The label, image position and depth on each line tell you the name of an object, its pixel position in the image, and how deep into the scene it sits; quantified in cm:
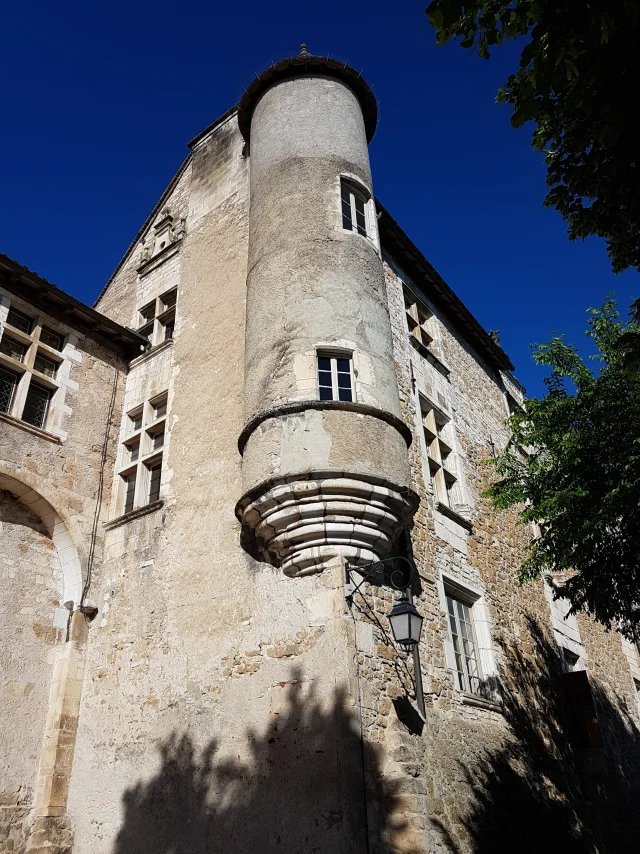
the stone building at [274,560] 716
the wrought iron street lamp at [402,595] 697
